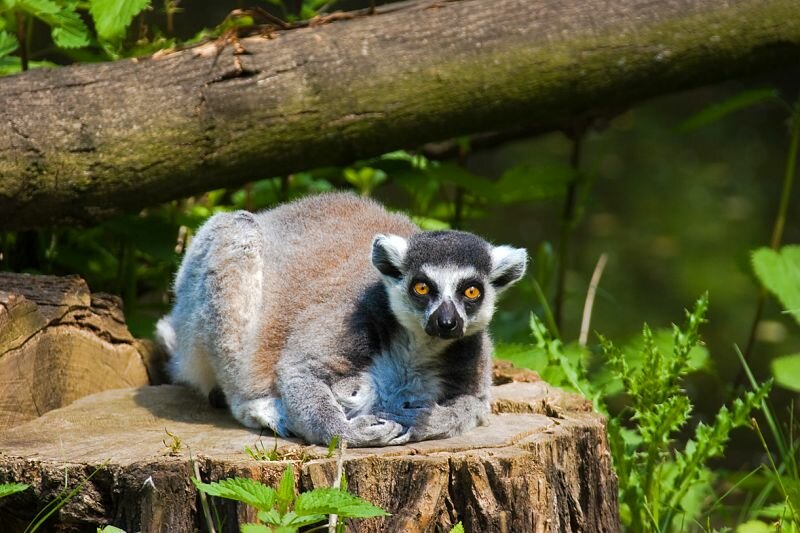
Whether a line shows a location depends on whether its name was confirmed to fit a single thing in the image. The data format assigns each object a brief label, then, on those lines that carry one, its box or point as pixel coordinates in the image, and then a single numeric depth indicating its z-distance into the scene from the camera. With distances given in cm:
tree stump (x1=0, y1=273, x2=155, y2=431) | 850
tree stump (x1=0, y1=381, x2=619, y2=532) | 695
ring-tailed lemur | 761
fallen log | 958
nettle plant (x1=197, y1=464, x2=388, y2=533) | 598
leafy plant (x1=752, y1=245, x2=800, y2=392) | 1009
